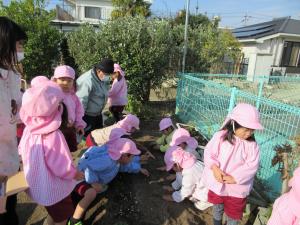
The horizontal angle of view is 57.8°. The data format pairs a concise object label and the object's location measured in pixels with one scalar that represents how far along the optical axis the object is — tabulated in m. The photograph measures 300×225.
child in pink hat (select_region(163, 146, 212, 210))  3.07
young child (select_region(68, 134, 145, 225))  2.78
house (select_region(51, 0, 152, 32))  23.86
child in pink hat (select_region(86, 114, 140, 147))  3.65
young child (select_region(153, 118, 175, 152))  4.24
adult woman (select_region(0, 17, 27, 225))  1.88
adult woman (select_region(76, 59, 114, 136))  3.69
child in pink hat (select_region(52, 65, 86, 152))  3.17
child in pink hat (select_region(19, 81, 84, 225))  1.98
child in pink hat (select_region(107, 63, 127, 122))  5.04
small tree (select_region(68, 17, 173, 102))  6.66
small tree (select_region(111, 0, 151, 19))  18.25
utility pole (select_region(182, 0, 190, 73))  6.57
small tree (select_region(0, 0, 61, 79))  9.92
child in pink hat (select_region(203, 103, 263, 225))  2.31
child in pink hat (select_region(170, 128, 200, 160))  3.54
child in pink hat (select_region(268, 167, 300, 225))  1.55
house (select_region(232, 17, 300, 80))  17.83
